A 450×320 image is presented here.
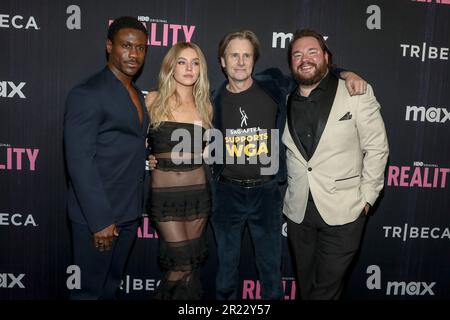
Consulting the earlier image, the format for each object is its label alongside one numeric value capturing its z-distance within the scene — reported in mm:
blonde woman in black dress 2555
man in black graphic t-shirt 2695
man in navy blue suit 2279
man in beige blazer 2498
